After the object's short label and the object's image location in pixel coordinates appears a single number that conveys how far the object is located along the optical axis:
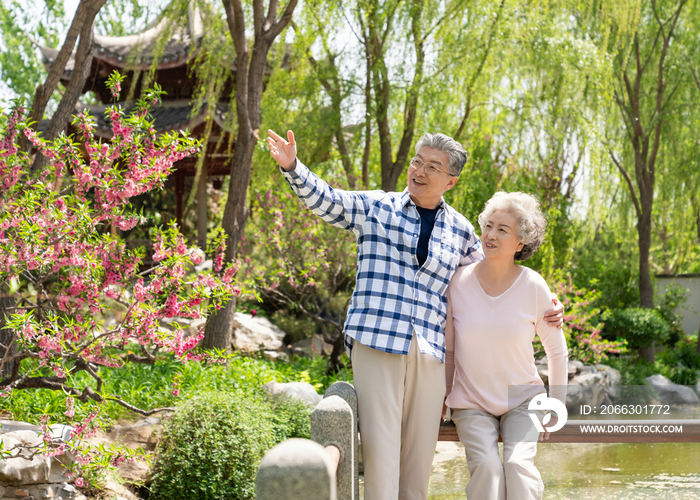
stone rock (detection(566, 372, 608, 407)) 7.38
